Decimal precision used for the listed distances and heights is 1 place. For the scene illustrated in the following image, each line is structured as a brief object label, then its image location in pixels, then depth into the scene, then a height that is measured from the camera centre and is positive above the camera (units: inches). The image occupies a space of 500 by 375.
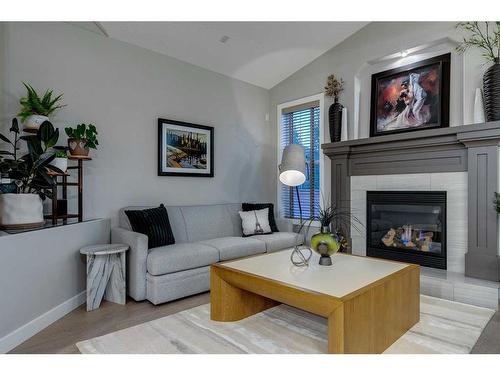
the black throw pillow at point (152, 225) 123.2 -15.1
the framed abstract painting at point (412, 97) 134.3 +40.9
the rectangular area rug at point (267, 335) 76.8 -38.9
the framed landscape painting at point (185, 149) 152.8 +19.3
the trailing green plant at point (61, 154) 108.3 +11.1
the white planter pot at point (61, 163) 108.0 +8.0
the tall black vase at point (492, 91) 115.2 +35.4
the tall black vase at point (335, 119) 164.6 +35.5
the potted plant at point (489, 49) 115.6 +52.9
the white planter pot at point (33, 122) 104.8 +21.2
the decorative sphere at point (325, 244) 93.8 -16.5
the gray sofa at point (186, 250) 110.8 -25.0
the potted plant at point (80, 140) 113.7 +17.0
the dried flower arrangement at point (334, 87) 167.6 +53.6
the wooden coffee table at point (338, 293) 66.6 -25.1
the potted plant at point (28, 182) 90.2 +1.3
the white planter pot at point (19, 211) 89.7 -7.1
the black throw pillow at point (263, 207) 170.4 -11.1
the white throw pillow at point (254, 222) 161.6 -17.8
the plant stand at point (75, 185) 112.9 +0.6
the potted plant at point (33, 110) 105.0 +25.7
